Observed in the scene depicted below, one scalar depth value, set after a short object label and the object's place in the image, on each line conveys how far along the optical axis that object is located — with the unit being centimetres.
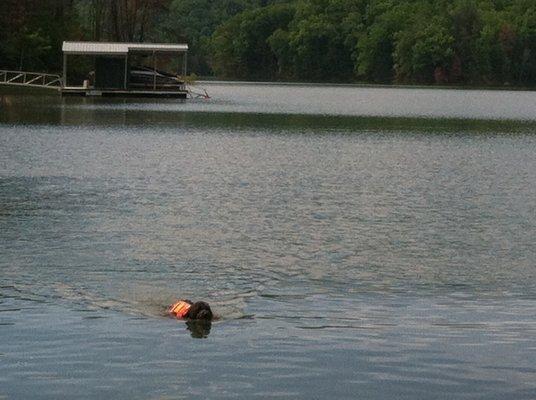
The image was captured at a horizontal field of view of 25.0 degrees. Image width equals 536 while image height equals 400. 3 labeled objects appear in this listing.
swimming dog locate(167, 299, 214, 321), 1659
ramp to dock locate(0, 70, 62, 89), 8994
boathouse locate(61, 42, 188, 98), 8781
